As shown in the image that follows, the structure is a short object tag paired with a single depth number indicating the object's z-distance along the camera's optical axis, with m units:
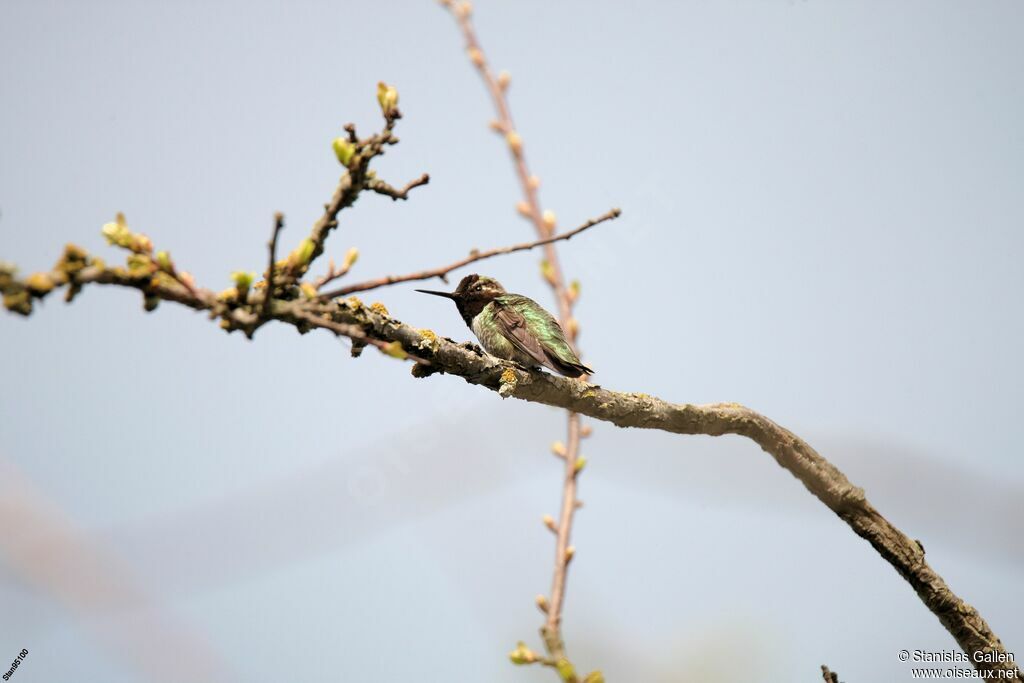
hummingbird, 8.56
